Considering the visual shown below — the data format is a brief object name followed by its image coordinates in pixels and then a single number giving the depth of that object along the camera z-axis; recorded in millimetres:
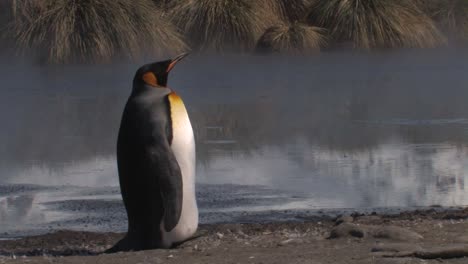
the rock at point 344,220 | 11367
